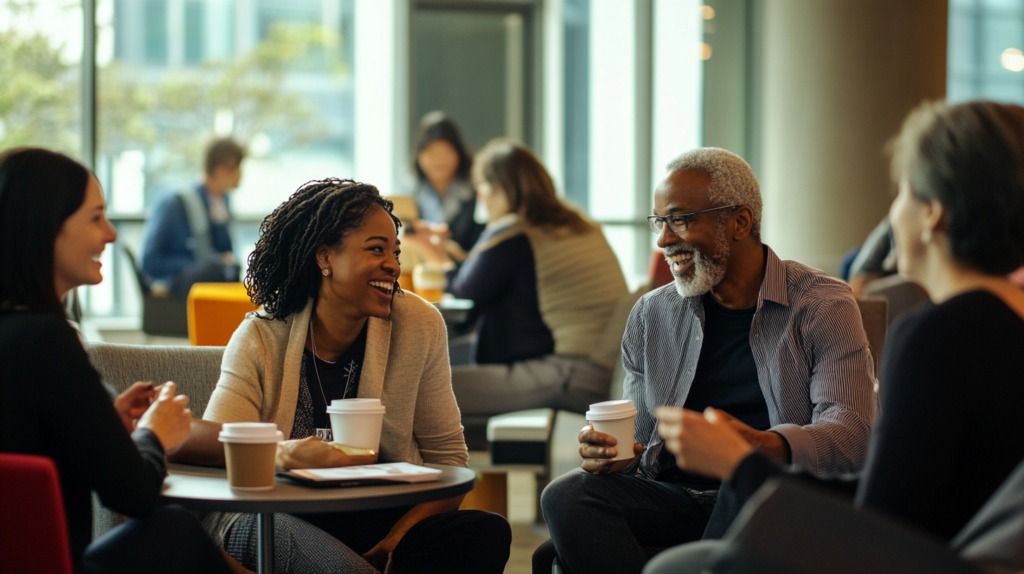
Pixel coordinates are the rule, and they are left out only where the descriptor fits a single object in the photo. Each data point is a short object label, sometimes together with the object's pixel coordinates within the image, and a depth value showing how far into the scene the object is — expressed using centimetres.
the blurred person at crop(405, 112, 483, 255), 580
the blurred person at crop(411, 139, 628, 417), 426
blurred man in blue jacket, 619
